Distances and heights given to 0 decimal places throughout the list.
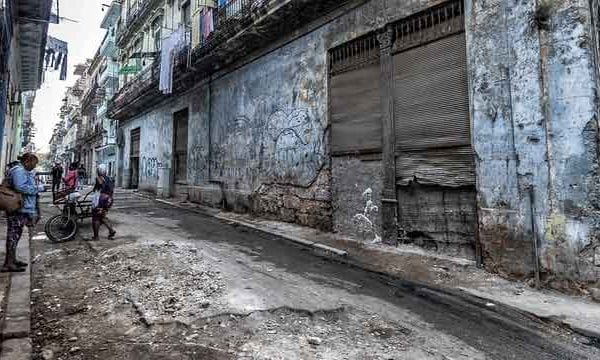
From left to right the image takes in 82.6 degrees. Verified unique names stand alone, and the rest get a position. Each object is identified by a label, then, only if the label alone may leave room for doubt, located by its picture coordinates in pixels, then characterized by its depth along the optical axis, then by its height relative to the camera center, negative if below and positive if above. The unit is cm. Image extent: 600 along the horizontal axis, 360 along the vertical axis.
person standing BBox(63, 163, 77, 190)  1073 +59
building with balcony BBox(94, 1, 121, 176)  2733 +958
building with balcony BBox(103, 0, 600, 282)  436 +137
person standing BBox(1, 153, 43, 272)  475 -16
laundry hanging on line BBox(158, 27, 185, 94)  1390 +570
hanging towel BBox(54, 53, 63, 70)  1403 +561
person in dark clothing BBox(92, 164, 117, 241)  699 -6
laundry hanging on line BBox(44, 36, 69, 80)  1399 +595
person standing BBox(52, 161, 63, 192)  1625 +113
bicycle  690 -44
